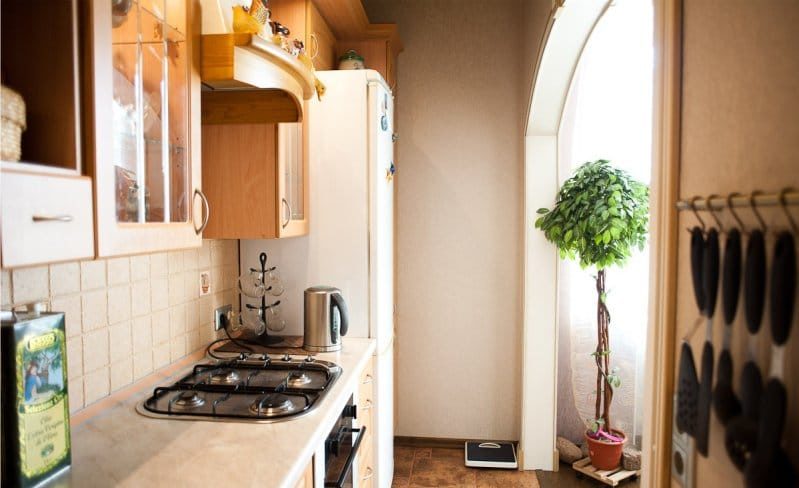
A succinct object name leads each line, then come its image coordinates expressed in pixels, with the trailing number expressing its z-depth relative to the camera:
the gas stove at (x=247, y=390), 1.48
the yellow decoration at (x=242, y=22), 1.53
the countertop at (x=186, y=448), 1.14
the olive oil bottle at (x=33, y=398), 0.97
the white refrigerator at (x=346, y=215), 2.41
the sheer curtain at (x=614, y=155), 3.10
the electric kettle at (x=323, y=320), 2.21
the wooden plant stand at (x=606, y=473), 2.91
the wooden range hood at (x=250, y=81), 1.41
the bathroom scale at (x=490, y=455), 3.22
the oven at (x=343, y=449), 1.59
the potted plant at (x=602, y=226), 2.71
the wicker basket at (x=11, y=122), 0.83
